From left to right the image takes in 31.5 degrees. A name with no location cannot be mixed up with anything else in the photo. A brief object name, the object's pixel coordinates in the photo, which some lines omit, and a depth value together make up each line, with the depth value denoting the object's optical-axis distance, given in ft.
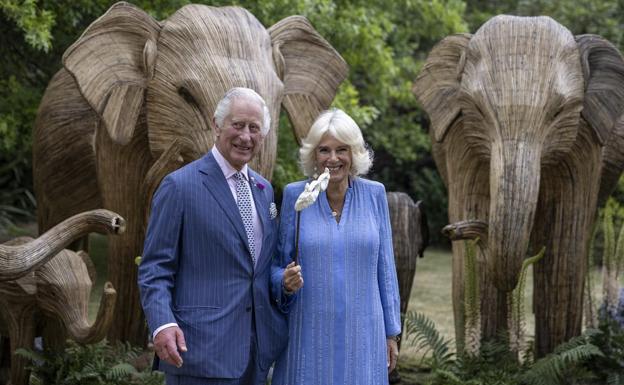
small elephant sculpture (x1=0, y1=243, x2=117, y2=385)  21.12
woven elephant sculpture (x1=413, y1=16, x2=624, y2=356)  21.95
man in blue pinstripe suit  14.53
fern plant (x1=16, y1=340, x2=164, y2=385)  21.62
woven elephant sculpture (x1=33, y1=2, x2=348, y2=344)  21.88
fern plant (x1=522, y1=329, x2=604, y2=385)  22.62
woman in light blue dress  15.19
